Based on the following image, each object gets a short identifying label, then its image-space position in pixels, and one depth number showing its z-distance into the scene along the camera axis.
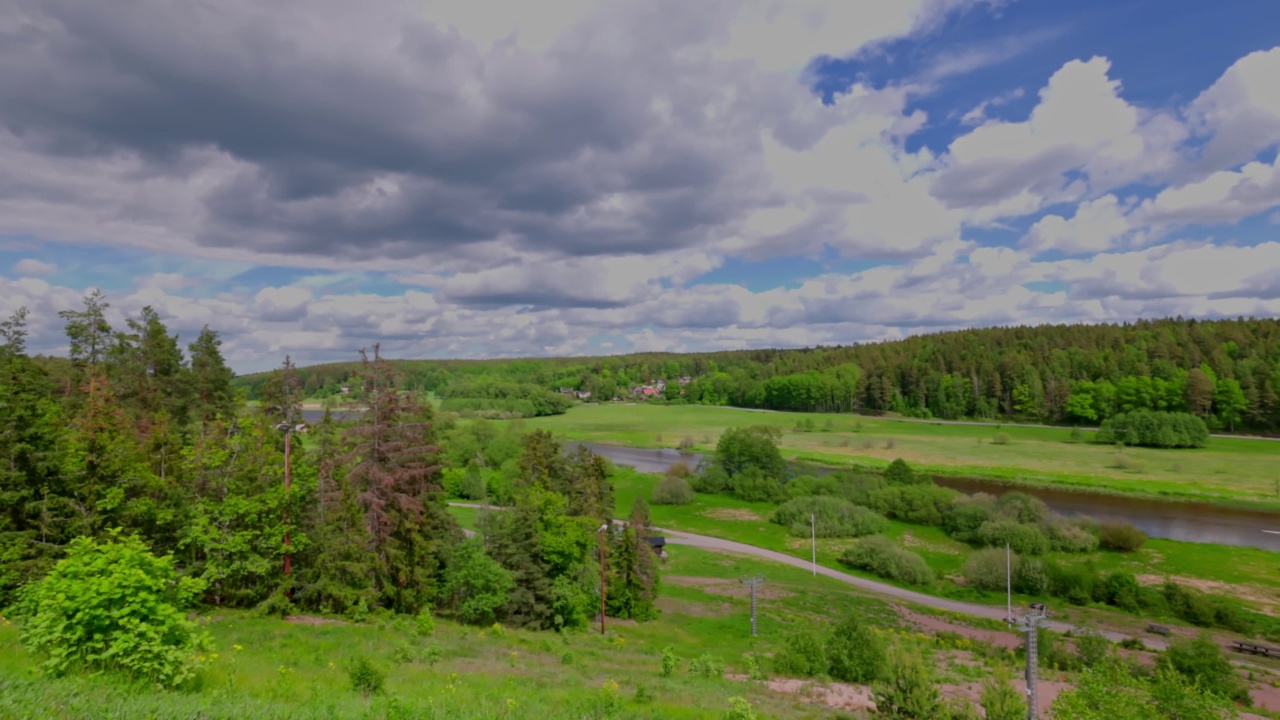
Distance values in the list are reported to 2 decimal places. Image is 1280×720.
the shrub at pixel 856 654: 25.92
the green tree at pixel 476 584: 28.69
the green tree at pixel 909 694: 18.95
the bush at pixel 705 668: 22.42
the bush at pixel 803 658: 25.98
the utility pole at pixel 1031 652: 21.67
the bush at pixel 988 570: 45.31
